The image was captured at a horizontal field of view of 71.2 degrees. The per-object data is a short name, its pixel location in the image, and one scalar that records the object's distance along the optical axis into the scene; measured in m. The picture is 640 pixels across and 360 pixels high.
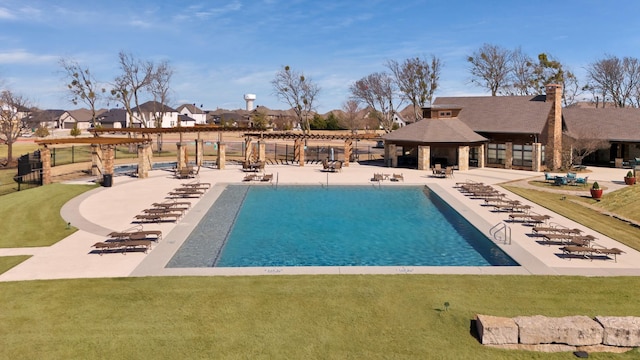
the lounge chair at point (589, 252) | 14.72
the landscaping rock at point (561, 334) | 8.98
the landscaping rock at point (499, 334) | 9.03
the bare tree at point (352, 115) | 102.94
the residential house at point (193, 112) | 127.69
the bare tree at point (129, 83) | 61.09
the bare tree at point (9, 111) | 41.88
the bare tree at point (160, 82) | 64.56
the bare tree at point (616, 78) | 72.62
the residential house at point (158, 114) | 102.98
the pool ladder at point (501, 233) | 16.94
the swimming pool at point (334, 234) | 15.55
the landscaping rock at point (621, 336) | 8.95
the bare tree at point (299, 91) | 79.15
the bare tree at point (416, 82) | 65.94
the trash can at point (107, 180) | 29.62
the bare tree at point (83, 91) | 63.69
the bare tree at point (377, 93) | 73.69
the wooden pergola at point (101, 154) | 29.73
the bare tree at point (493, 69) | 72.00
